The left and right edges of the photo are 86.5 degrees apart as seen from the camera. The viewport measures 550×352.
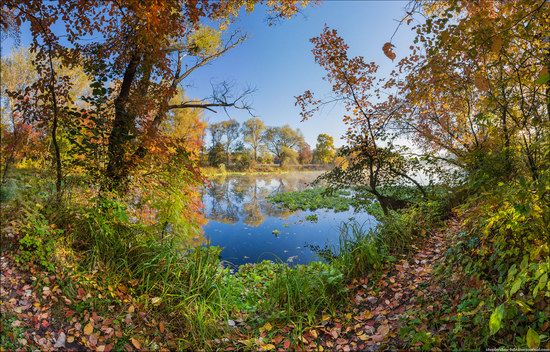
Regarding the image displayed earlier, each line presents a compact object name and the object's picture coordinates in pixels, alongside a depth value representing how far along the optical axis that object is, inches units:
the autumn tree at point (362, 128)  266.4
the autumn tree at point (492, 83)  116.7
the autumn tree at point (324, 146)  1378.0
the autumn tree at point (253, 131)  1454.7
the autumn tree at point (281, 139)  1557.6
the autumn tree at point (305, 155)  1898.9
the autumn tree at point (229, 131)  1389.0
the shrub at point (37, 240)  131.0
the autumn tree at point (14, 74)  565.9
